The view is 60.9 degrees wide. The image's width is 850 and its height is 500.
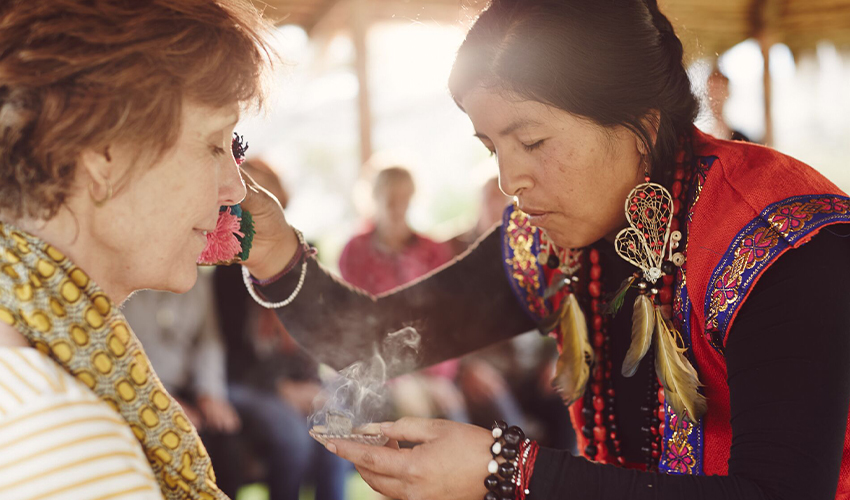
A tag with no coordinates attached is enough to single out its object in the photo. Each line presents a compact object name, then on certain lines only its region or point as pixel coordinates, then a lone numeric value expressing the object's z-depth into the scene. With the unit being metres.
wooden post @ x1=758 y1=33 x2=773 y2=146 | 7.31
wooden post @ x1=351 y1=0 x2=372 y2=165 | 5.55
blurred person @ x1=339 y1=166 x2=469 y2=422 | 4.62
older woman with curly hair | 0.93
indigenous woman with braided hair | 1.30
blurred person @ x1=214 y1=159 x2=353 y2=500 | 4.01
